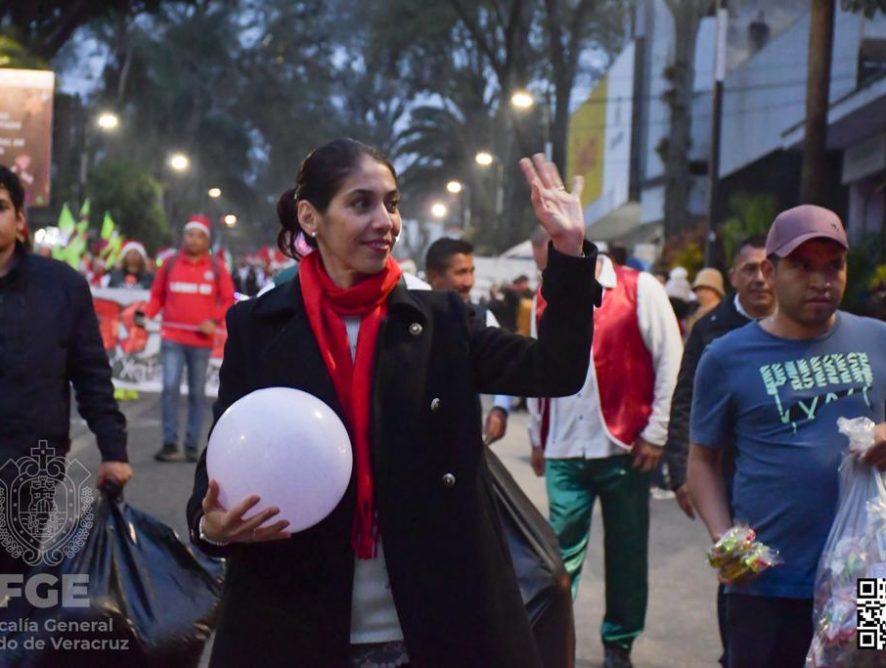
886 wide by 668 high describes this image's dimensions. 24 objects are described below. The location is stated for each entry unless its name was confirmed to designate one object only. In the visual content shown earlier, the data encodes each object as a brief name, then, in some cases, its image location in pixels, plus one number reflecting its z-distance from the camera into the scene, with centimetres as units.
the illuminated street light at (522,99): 3027
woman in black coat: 267
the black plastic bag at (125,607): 405
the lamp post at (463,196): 6579
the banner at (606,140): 3703
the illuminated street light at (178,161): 5969
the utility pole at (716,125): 1885
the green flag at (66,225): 2200
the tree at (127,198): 4816
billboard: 1290
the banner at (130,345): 1594
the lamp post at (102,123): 3319
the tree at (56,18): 2047
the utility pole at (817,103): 1254
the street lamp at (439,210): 8650
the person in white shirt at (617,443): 577
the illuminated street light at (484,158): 5003
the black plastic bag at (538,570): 405
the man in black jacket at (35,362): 418
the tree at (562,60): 2803
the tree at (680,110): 2341
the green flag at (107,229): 2568
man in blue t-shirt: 361
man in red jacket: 1102
